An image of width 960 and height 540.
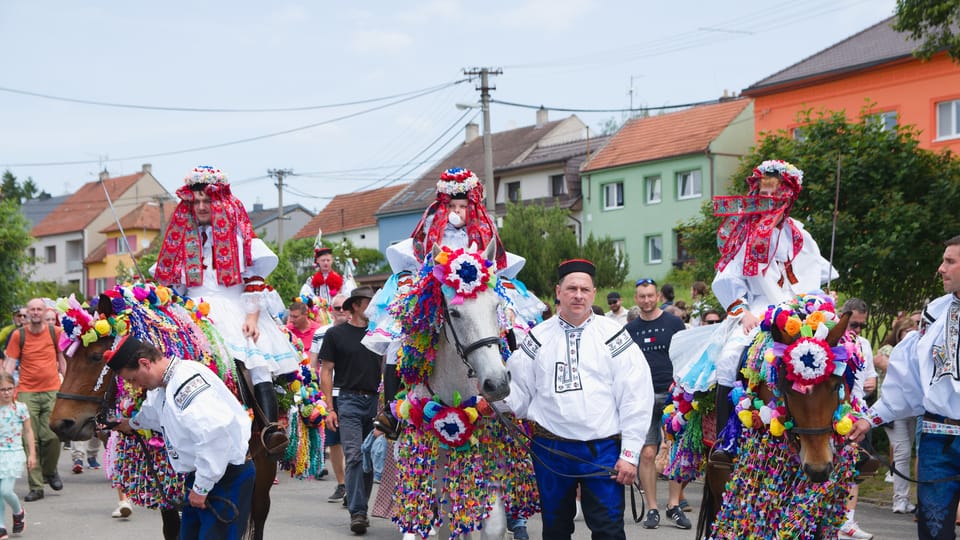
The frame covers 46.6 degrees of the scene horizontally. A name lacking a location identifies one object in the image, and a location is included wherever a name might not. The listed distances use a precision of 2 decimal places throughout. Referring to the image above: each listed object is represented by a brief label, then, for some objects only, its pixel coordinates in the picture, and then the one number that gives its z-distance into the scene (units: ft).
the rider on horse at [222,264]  27.02
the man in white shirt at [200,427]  19.86
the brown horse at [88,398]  23.09
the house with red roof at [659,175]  140.67
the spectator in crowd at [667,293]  56.08
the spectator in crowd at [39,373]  45.68
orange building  108.68
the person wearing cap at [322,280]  54.70
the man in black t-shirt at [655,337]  38.11
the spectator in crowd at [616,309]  48.14
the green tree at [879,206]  53.83
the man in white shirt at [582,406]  22.03
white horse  21.86
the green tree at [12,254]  93.66
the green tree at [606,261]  130.82
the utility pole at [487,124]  91.91
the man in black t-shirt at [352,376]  37.37
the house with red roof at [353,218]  197.36
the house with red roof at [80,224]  257.34
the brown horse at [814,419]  21.43
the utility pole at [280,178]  171.01
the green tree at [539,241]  129.39
